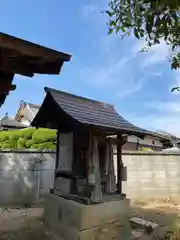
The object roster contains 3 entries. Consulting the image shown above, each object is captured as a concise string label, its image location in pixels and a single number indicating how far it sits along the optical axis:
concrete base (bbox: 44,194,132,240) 3.44
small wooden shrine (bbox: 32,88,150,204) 3.69
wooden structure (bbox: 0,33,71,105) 1.49
